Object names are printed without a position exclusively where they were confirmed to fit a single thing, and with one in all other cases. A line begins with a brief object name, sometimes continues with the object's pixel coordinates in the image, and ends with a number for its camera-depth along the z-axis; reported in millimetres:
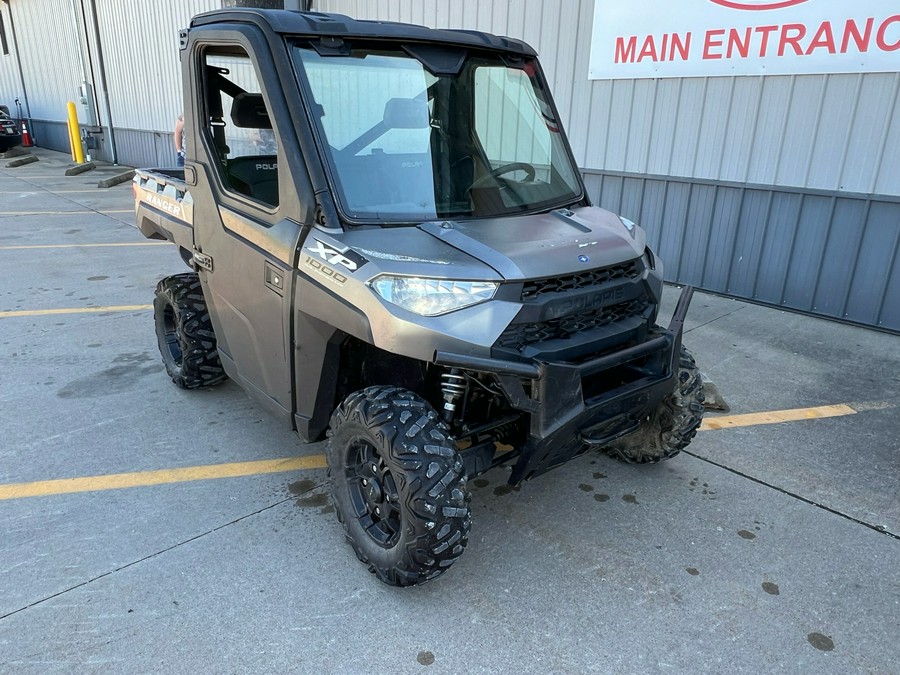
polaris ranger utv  2488
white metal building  5754
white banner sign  5477
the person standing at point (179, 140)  9617
